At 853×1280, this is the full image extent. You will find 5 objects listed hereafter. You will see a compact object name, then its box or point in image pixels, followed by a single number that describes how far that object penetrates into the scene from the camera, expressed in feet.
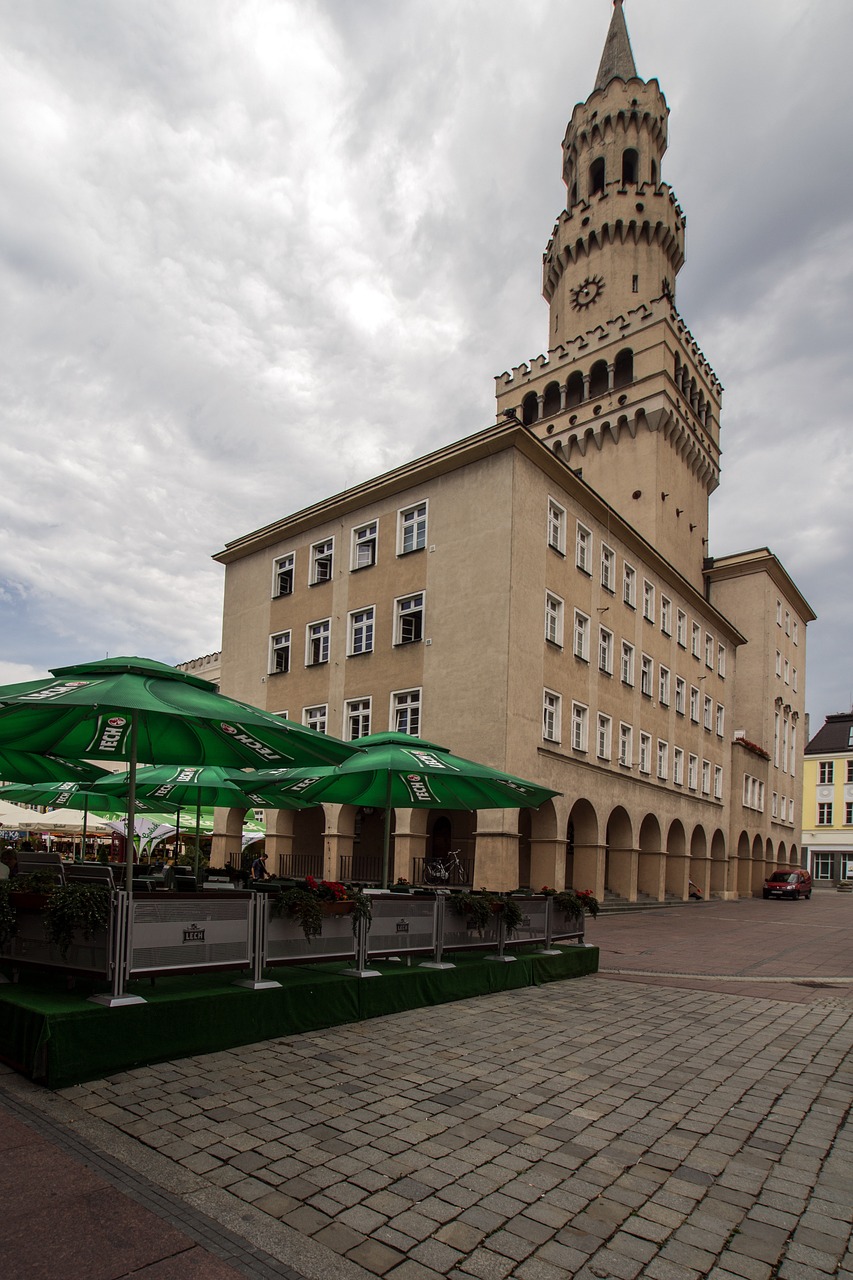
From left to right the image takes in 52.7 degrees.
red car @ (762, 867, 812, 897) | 145.48
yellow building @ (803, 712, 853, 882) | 251.80
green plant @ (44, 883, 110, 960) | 20.67
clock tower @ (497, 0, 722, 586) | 128.06
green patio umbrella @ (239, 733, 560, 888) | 34.06
